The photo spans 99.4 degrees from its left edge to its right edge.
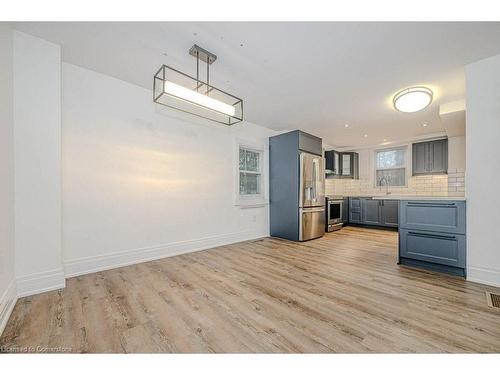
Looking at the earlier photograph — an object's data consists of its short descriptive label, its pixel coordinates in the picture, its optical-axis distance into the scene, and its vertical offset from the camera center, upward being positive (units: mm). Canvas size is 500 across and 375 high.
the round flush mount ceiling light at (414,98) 2799 +1182
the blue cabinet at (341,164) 6141 +654
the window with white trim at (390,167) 5832 +564
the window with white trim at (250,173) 4363 +291
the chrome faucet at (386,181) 5973 +162
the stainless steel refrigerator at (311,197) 4141 -206
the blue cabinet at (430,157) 4911 +711
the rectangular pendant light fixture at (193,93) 2021 +1242
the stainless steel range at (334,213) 5160 -661
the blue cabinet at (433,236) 2354 -585
